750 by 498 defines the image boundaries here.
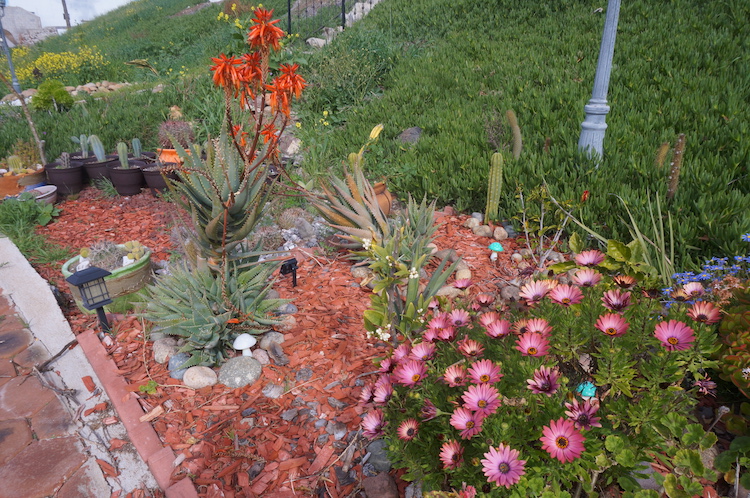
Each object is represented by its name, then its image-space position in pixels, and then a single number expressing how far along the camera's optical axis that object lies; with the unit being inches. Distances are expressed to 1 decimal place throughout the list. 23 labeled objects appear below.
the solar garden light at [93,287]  99.0
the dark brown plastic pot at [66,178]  210.2
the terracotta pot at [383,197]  157.5
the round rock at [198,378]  91.8
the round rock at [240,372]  92.3
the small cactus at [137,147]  223.0
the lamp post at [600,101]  142.1
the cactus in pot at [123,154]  202.1
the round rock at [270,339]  102.5
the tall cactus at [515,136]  164.0
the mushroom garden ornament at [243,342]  97.4
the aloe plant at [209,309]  94.5
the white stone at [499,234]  147.2
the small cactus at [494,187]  141.9
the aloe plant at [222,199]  92.7
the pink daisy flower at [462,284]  71.7
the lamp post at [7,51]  304.7
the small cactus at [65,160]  214.2
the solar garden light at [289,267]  119.3
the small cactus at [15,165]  229.9
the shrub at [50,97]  303.1
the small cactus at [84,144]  228.4
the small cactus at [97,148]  213.6
